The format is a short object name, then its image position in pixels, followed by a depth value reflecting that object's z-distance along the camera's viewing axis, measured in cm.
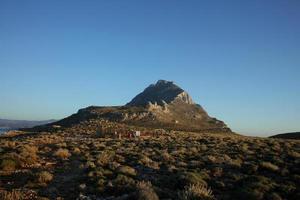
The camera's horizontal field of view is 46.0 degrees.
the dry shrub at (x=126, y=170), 1759
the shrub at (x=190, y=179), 1477
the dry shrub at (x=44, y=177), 1607
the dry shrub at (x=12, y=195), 1216
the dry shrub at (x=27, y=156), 2208
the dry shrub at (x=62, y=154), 2572
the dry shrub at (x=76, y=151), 2805
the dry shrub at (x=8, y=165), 1999
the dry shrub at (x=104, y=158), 2123
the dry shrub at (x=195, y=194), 1237
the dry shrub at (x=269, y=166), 1884
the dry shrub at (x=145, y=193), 1189
